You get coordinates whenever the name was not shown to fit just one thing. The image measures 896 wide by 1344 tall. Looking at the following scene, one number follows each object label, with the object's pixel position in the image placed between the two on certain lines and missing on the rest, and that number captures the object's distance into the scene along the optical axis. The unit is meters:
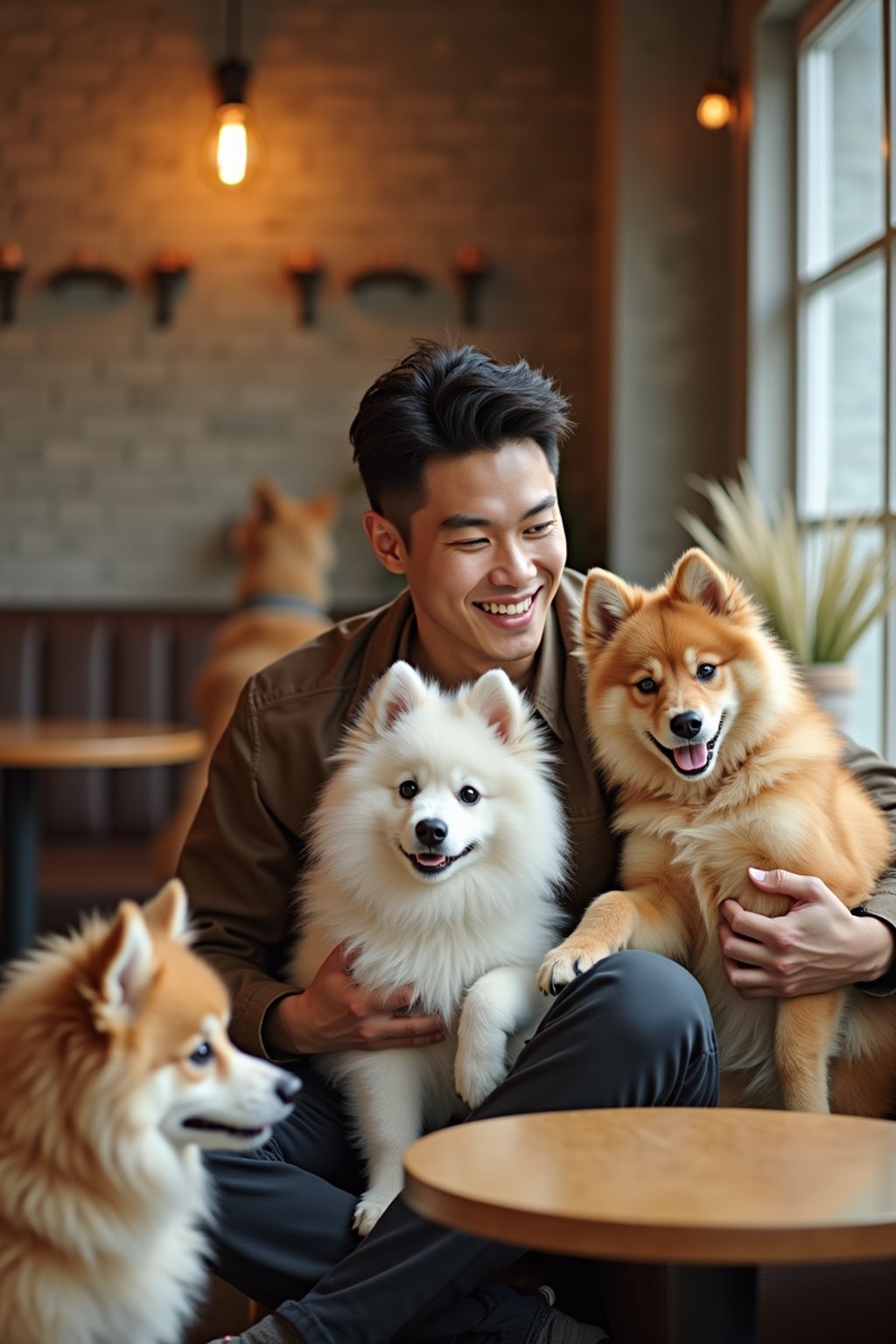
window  3.15
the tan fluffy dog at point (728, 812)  1.74
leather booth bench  4.76
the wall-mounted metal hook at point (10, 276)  5.28
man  1.55
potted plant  2.93
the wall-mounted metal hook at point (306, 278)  5.30
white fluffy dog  1.75
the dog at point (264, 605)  4.08
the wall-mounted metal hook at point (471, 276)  5.31
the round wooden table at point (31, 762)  3.55
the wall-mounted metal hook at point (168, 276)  5.30
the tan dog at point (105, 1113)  1.29
